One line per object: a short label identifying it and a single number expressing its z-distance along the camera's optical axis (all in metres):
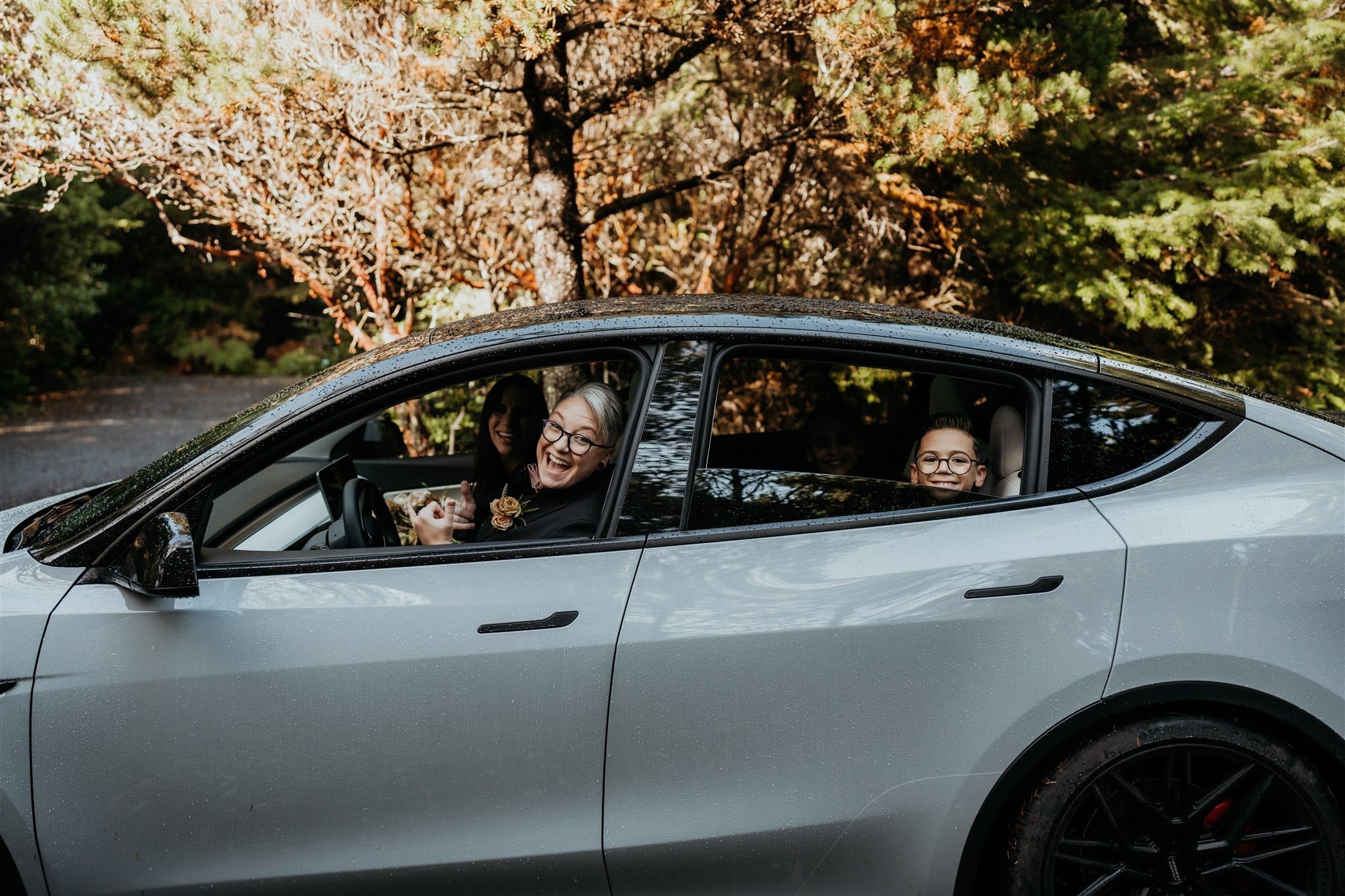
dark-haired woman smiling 3.82
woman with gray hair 2.68
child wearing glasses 2.84
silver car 2.30
